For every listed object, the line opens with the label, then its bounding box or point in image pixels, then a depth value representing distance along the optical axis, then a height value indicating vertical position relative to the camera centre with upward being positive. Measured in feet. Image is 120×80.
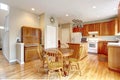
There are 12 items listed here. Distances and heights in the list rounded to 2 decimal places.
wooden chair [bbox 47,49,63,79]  5.29 -2.24
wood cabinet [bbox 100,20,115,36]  12.85 +2.55
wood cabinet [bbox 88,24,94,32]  15.28 +3.23
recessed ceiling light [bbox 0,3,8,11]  9.95 +5.55
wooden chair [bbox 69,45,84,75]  6.36 -2.30
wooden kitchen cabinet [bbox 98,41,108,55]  13.24 -1.86
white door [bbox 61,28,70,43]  17.37 +1.29
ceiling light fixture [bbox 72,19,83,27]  10.59 +2.97
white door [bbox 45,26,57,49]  11.48 +0.47
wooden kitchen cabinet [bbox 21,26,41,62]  9.64 -0.15
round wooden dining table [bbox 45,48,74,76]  5.53 -2.80
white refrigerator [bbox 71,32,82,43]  14.36 +0.55
